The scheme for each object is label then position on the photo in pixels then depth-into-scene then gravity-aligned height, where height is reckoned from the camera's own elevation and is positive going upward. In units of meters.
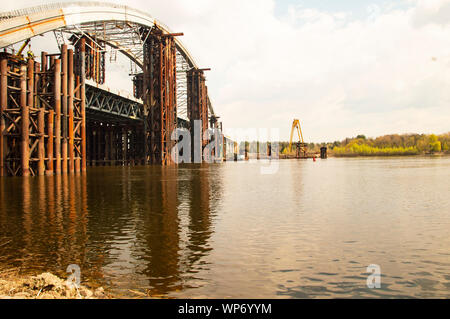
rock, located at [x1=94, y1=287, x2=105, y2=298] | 6.62 -1.99
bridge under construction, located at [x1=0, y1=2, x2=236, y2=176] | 41.94 +9.00
